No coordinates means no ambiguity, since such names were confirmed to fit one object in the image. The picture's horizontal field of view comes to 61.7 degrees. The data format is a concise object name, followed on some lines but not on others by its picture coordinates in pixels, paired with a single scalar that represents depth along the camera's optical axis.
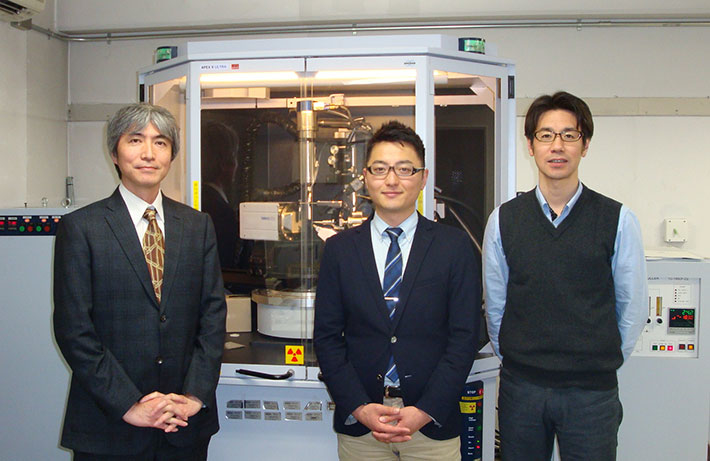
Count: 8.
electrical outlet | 3.40
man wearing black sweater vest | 1.65
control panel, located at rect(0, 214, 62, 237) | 2.72
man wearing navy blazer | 1.63
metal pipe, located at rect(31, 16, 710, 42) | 3.39
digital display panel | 2.47
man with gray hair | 1.49
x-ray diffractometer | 2.23
